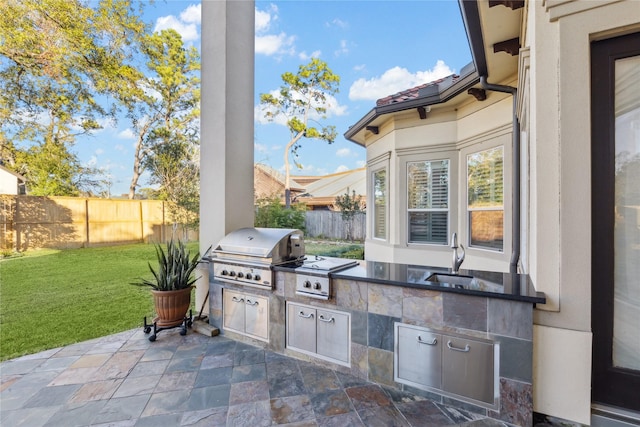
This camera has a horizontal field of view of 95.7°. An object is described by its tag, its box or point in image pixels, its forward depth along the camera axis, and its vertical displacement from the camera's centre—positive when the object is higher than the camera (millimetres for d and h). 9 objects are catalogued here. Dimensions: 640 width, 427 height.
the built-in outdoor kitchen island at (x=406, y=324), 1966 -935
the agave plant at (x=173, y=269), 3480 -692
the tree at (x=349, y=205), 9023 +241
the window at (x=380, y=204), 5848 +182
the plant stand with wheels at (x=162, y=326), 3391 -1370
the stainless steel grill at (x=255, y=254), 3094 -466
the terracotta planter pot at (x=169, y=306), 3428 -1124
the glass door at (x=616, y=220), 1787 -45
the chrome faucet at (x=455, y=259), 2576 -415
